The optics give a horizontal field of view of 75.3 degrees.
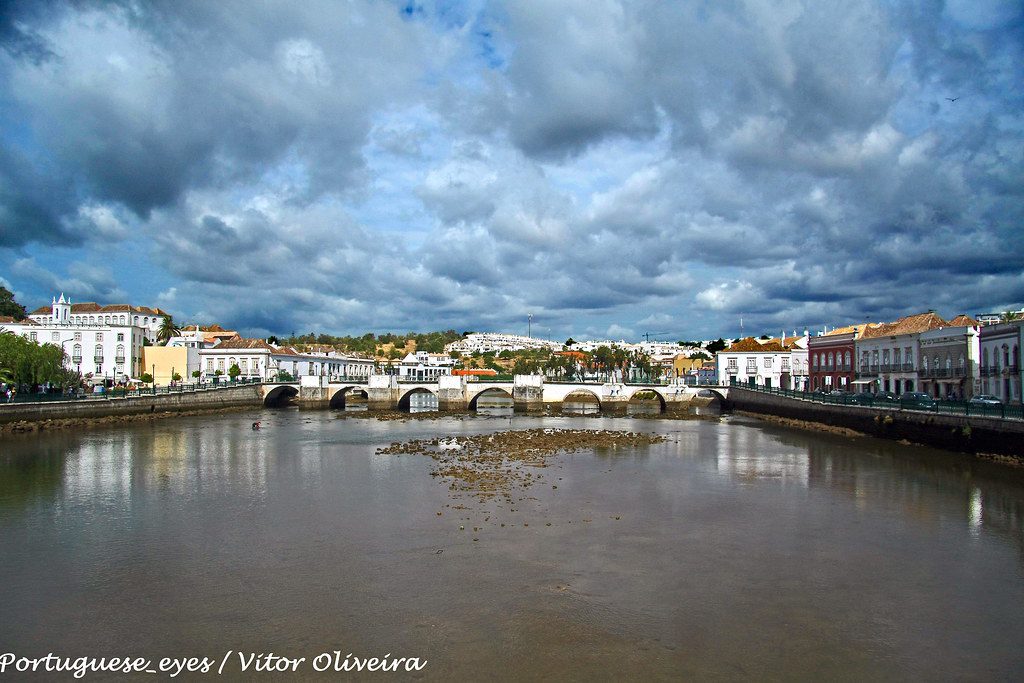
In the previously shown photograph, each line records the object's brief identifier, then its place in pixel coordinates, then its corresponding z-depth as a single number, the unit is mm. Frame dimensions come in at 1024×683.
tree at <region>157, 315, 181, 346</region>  99062
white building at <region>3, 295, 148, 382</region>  80000
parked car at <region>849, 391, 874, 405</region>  47312
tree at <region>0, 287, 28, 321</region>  97875
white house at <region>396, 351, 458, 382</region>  118188
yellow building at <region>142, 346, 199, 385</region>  88875
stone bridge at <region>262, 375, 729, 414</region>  79312
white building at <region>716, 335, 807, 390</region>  85562
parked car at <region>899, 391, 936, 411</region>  39606
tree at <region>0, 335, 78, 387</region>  55312
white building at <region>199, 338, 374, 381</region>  96312
